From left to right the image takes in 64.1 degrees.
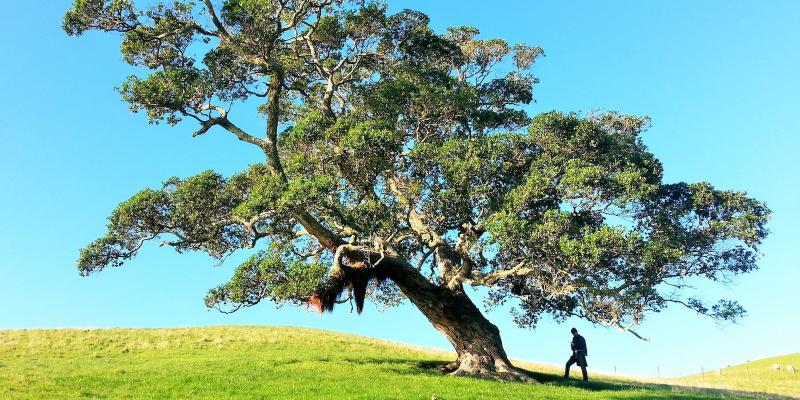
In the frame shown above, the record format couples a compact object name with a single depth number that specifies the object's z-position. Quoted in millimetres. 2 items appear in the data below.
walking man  27328
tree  21781
